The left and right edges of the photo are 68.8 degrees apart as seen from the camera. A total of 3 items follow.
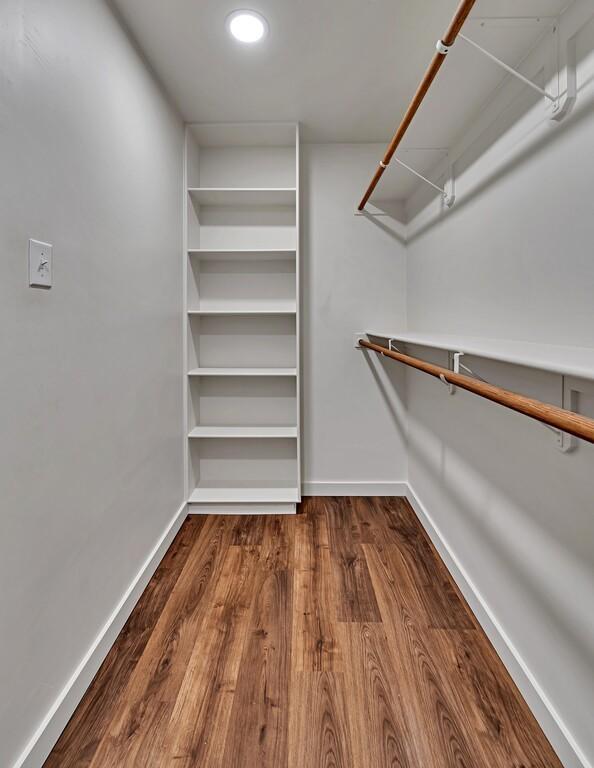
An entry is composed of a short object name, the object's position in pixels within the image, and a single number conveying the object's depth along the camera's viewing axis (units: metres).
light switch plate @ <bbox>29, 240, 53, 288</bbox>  1.05
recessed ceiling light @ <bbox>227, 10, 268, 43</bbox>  1.56
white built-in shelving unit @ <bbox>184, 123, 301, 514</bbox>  2.53
